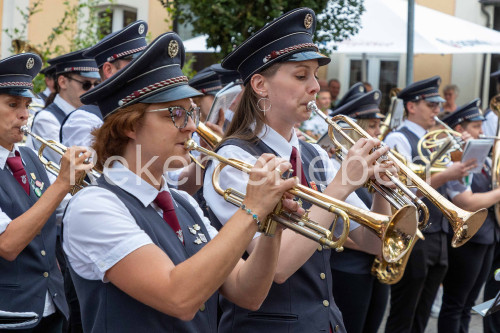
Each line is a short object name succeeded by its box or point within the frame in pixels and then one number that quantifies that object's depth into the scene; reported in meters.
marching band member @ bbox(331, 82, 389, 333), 4.84
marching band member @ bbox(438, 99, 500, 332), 5.84
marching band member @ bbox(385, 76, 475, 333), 5.60
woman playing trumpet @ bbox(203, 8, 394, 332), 2.83
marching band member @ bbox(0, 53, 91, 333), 3.24
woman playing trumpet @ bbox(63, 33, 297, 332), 2.16
